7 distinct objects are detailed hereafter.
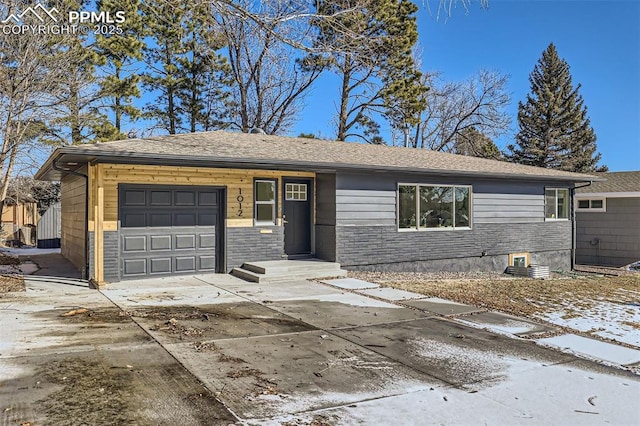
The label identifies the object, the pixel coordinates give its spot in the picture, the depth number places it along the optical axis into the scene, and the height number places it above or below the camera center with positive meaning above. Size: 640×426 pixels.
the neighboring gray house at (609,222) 16.62 -0.39
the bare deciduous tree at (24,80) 10.81 +3.22
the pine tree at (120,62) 17.30 +5.82
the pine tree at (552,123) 32.00 +6.09
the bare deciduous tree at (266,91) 21.72 +6.03
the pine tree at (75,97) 12.70 +3.54
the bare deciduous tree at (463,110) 28.56 +6.38
